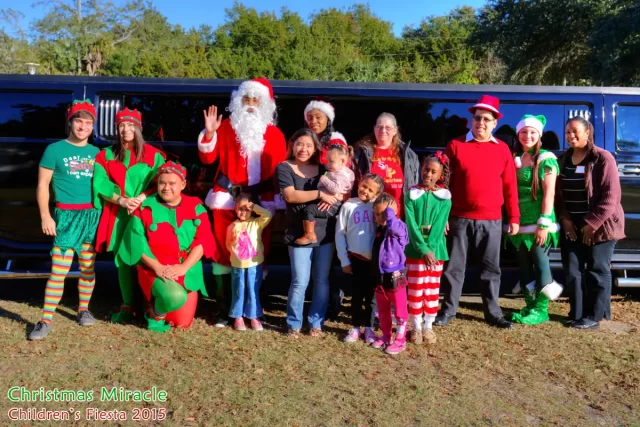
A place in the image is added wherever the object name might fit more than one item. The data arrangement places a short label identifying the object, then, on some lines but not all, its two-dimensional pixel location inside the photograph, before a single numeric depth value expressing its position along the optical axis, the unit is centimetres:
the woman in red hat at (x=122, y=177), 405
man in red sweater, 408
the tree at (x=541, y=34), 1719
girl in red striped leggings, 390
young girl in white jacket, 377
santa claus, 413
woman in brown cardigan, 419
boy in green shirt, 396
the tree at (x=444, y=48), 3644
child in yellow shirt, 404
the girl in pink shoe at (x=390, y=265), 364
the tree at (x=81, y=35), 3098
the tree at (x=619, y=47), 1399
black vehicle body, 447
